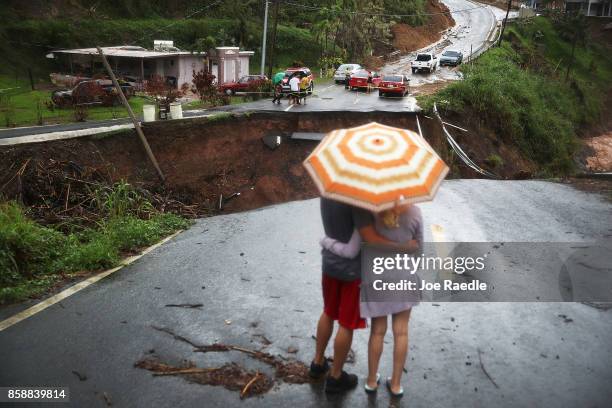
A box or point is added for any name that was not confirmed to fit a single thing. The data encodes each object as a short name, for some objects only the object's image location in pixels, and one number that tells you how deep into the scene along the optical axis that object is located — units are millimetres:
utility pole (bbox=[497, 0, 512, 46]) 54100
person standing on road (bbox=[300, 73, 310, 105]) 25419
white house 36031
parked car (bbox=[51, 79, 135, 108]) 26156
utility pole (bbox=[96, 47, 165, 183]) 16391
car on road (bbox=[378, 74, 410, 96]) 29750
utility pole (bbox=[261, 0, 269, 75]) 34962
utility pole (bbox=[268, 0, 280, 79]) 35191
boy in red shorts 3658
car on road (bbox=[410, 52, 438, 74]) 44125
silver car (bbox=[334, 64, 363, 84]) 38562
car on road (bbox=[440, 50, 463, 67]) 47031
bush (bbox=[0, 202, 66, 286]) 6303
